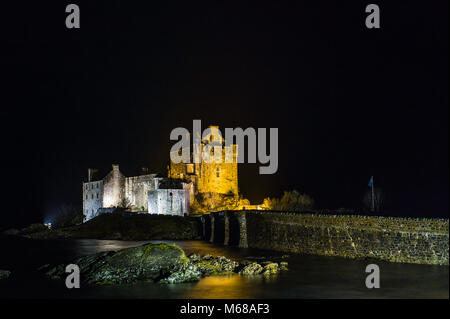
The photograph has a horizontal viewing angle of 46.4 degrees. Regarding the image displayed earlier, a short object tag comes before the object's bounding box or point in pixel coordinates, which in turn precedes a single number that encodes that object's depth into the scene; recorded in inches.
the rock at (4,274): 1269.7
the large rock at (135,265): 1133.1
